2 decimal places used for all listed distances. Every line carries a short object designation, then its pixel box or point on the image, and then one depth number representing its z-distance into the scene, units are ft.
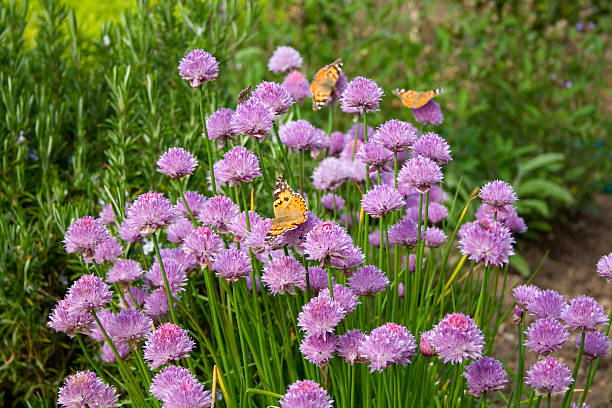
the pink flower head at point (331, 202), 4.37
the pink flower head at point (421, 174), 3.64
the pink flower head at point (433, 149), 3.76
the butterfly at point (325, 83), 4.28
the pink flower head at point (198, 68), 3.74
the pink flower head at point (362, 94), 3.83
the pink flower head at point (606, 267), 3.64
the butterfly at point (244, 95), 3.87
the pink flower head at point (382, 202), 3.62
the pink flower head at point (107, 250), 3.85
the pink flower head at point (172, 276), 3.80
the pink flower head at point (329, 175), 4.18
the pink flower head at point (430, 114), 4.34
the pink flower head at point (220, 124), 3.80
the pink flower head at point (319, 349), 3.47
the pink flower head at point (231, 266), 3.61
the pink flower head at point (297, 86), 4.40
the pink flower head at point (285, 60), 4.54
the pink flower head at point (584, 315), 3.58
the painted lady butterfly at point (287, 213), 3.55
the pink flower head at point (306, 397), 3.35
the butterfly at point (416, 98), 4.32
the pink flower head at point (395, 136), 3.72
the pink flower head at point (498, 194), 3.70
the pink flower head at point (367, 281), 3.62
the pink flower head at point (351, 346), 3.48
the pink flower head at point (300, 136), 4.04
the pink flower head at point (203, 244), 3.65
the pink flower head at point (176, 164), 3.70
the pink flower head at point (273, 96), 3.77
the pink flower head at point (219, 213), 3.72
